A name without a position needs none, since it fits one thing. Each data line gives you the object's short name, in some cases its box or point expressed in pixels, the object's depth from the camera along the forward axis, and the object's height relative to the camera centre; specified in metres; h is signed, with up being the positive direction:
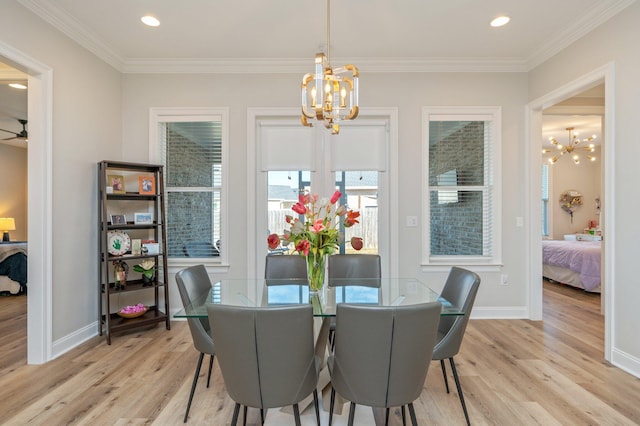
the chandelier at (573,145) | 6.53 +1.55
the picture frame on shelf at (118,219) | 3.29 -0.07
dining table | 1.92 -0.56
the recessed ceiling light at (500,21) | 2.86 +1.72
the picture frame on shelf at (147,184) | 3.44 +0.29
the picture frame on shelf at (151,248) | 3.44 -0.38
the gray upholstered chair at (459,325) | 1.91 -0.67
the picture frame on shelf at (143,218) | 3.42 -0.07
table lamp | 6.45 -0.29
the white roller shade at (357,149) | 3.78 +0.74
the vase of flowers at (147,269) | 3.37 -0.60
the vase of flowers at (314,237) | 2.02 -0.16
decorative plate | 3.22 -0.31
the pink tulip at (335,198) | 1.99 +0.09
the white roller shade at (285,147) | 3.78 +0.76
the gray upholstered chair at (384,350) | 1.38 -0.61
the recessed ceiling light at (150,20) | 2.85 +1.71
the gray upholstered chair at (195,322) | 1.98 -0.68
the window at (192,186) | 3.78 +0.30
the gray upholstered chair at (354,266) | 2.82 -0.47
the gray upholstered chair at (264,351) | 1.37 -0.61
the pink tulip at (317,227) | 2.05 -0.09
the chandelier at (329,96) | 1.93 +0.74
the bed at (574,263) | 4.75 -0.78
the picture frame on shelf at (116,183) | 3.33 +0.30
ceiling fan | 5.28 +1.36
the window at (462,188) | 3.72 +0.29
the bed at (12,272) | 4.70 -0.88
